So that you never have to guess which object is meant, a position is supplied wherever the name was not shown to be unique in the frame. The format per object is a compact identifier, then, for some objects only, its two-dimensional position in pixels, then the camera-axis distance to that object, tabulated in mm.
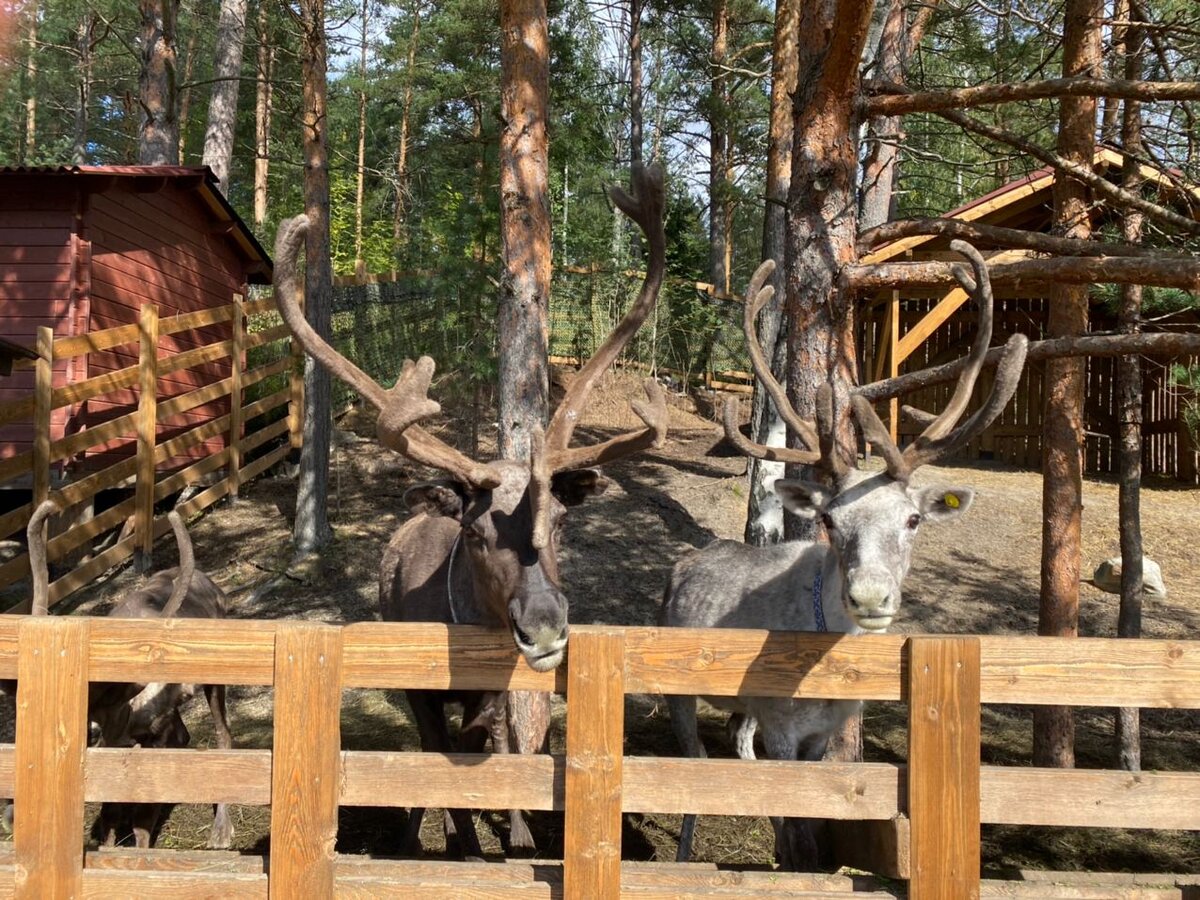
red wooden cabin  12234
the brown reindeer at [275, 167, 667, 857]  3695
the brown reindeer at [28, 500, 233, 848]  4887
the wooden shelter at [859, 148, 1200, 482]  13992
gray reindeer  4031
